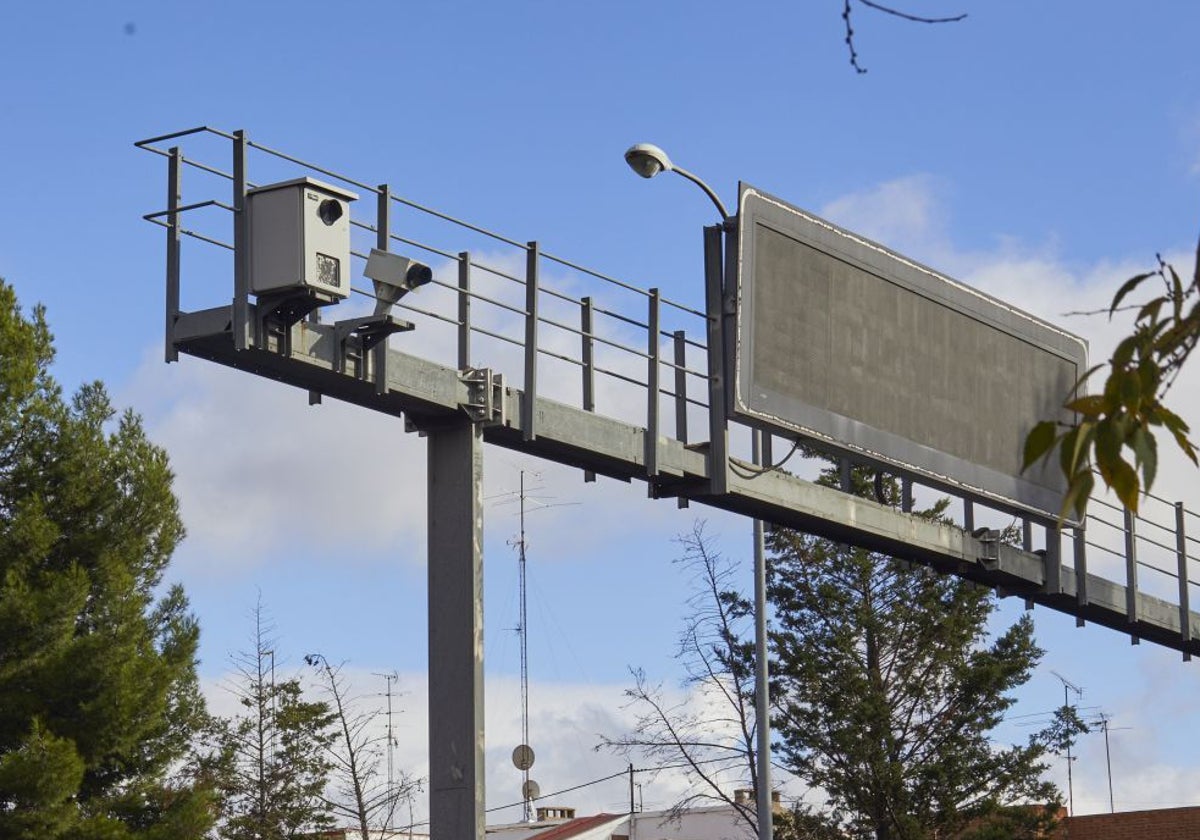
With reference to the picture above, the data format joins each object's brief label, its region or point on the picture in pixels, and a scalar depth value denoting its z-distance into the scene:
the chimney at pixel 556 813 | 63.06
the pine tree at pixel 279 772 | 39.00
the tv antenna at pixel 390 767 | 38.89
